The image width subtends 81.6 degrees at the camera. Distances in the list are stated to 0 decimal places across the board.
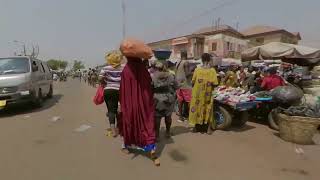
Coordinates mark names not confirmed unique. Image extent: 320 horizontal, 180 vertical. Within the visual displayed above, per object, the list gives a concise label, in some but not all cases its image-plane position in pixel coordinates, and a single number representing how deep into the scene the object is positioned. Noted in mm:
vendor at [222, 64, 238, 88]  8202
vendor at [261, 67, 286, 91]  5087
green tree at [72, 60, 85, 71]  81120
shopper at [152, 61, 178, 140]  3611
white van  5451
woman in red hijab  3034
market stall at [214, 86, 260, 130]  4254
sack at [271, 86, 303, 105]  4291
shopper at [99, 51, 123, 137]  3675
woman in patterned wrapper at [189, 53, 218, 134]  4103
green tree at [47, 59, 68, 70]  69886
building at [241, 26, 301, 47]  33223
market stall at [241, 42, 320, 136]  5850
